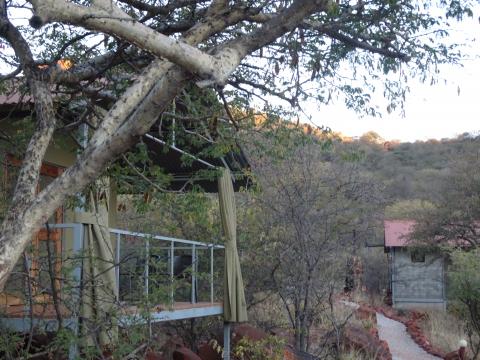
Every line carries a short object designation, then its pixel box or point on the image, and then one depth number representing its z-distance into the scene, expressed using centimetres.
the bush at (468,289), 1327
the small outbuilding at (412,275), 2731
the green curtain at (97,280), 592
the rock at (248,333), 1103
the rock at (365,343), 1314
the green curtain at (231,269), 1055
